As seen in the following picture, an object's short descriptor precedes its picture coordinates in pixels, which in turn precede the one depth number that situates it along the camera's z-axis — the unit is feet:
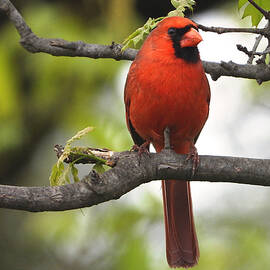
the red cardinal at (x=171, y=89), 21.48
